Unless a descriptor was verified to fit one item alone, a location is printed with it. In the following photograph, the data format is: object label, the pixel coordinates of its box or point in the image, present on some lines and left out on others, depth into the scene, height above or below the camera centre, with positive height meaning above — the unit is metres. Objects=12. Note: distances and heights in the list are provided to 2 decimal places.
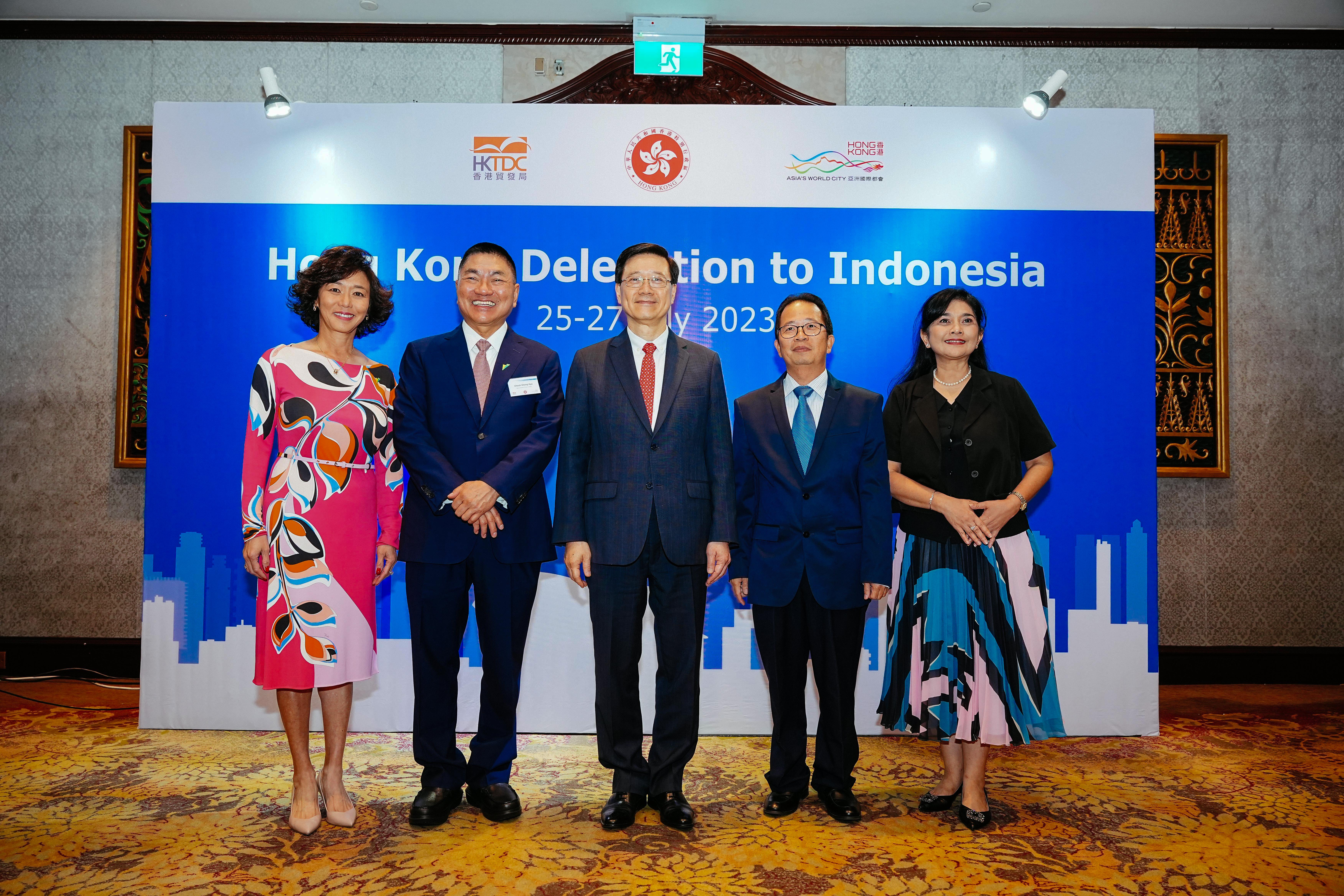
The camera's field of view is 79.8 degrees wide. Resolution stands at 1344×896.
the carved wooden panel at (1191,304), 4.70 +1.00
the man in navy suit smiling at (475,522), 2.58 -0.17
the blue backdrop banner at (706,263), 3.67 +0.97
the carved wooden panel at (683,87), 4.66 +2.24
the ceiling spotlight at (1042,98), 3.63 +1.70
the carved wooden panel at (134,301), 4.65 +0.97
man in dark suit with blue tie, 2.60 -0.24
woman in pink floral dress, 2.50 -0.17
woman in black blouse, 2.58 -0.32
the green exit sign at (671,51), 4.39 +2.30
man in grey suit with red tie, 2.55 -0.19
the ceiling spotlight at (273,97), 3.59 +1.67
